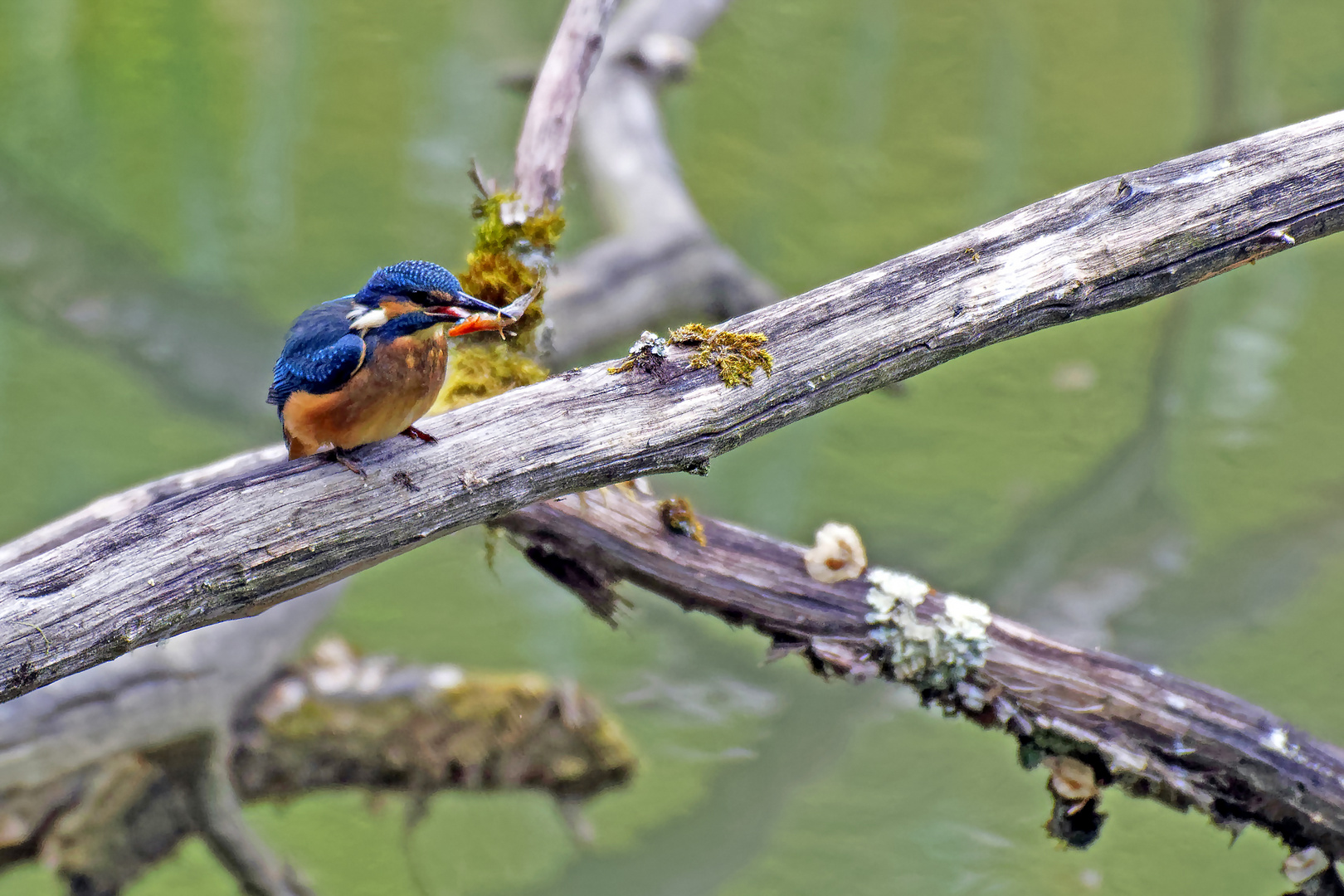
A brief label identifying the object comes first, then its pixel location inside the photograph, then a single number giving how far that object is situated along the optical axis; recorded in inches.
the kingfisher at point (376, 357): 326.7
